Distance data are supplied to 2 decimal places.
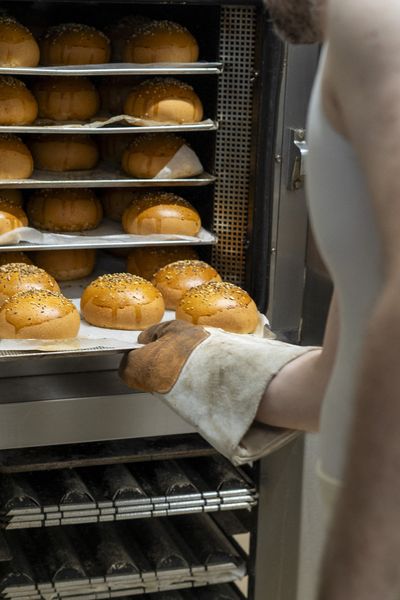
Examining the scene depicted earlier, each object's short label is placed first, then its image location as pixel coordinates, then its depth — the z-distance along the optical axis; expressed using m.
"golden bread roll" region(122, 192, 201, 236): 2.59
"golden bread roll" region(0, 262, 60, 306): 2.44
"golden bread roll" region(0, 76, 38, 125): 2.44
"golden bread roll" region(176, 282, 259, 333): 2.38
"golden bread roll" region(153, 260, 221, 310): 2.54
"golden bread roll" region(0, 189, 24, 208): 2.62
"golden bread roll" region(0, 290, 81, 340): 2.27
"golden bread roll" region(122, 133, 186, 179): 2.59
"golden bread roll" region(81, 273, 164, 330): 2.39
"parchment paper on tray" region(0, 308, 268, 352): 2.22
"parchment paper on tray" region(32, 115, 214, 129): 2.48
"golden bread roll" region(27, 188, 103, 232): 2.64
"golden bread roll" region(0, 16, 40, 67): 2.38
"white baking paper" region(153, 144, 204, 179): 2.59
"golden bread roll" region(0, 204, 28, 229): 2.53
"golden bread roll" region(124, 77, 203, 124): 2.53
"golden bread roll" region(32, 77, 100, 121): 2.58
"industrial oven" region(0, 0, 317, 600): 2.37
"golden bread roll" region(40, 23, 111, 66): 2.51
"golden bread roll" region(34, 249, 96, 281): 2.70
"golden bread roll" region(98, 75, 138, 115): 2.73
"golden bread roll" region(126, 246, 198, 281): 2.71
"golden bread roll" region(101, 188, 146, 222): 2.80
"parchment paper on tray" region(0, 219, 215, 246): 2.50
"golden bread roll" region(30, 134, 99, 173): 2.64
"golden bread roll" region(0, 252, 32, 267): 2.63
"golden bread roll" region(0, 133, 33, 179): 2.49
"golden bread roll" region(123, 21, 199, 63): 2.50
